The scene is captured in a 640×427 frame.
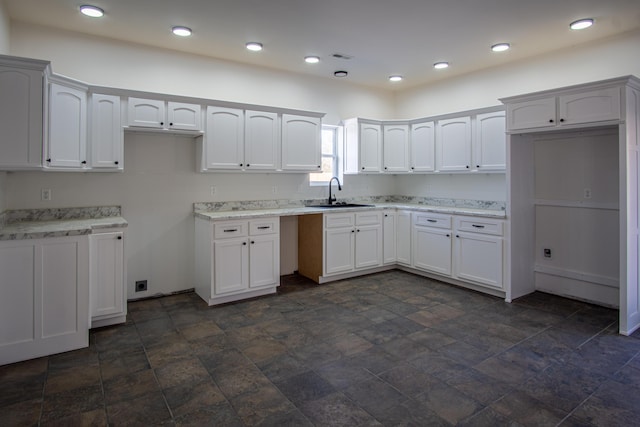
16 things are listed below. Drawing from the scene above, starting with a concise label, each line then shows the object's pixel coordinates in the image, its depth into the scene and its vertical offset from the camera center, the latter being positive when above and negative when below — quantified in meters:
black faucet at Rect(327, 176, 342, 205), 5.39 +0.26
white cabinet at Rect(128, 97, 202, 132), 3.71 +1.00
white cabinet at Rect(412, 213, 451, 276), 4.65 -0.34
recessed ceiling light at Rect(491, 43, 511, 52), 4.04 +1.78
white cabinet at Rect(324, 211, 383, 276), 4.74 -0.32
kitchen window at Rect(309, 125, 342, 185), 5.54 +0.92
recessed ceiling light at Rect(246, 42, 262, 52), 4.04 +1.79
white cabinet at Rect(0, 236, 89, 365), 2.68 -0.58
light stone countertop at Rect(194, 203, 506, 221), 4.02 +0.05
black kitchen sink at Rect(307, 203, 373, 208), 5.19 +0.14
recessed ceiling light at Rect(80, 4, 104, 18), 3.16 +1.70
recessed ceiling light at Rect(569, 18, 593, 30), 3.41 +1.72
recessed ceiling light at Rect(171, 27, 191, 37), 3.61 +1.74
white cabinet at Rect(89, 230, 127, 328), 3.27 -0.54
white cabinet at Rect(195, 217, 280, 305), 3.91 -0.45
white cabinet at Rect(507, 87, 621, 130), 3.25 +0.97
